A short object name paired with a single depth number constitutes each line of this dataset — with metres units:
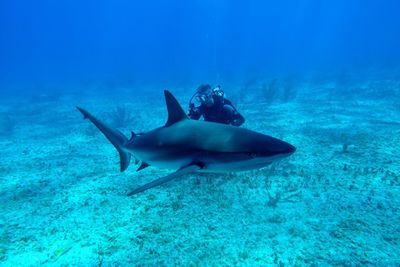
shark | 2.80
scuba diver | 6.93
